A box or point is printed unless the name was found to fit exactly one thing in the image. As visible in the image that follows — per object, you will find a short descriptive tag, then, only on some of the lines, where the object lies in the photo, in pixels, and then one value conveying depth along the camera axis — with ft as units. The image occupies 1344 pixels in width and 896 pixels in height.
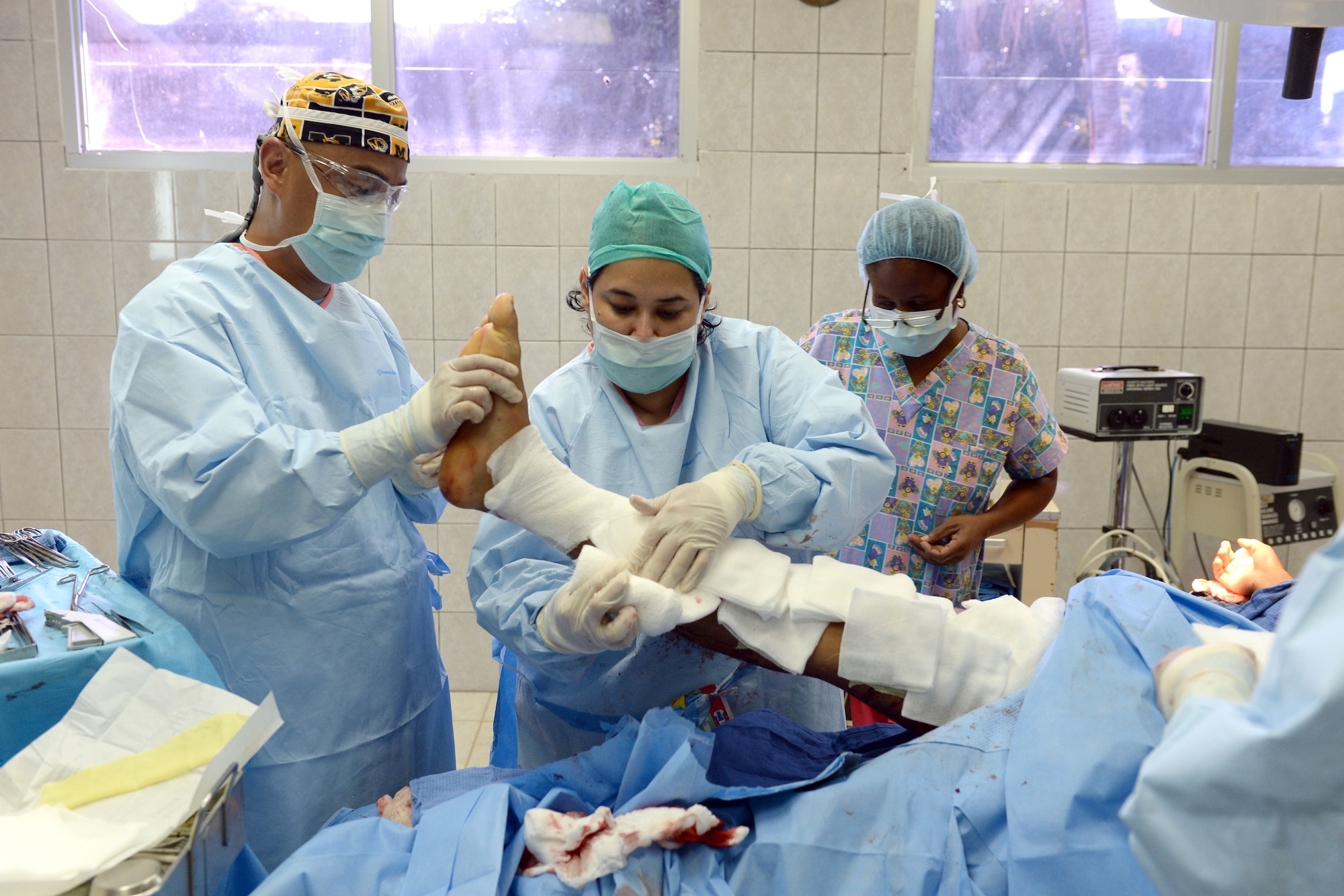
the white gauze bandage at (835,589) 3.86
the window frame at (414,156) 9.30
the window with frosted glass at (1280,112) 9.73
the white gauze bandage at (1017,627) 3.65
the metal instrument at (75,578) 3.95
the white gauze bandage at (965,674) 3.67
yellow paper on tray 2.73
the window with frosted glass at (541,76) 9.58
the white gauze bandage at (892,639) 3.70
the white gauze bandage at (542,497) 3.89
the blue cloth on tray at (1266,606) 4.31
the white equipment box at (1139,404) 8.05
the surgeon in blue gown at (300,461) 3.70
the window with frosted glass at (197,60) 9.49
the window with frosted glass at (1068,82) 9.62
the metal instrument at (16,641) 3.42
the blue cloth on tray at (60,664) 3.40
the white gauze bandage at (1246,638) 2.46
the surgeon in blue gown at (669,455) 3.96
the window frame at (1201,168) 9.56
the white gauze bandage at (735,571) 3.86
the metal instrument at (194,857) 2.40
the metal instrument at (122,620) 3.77
